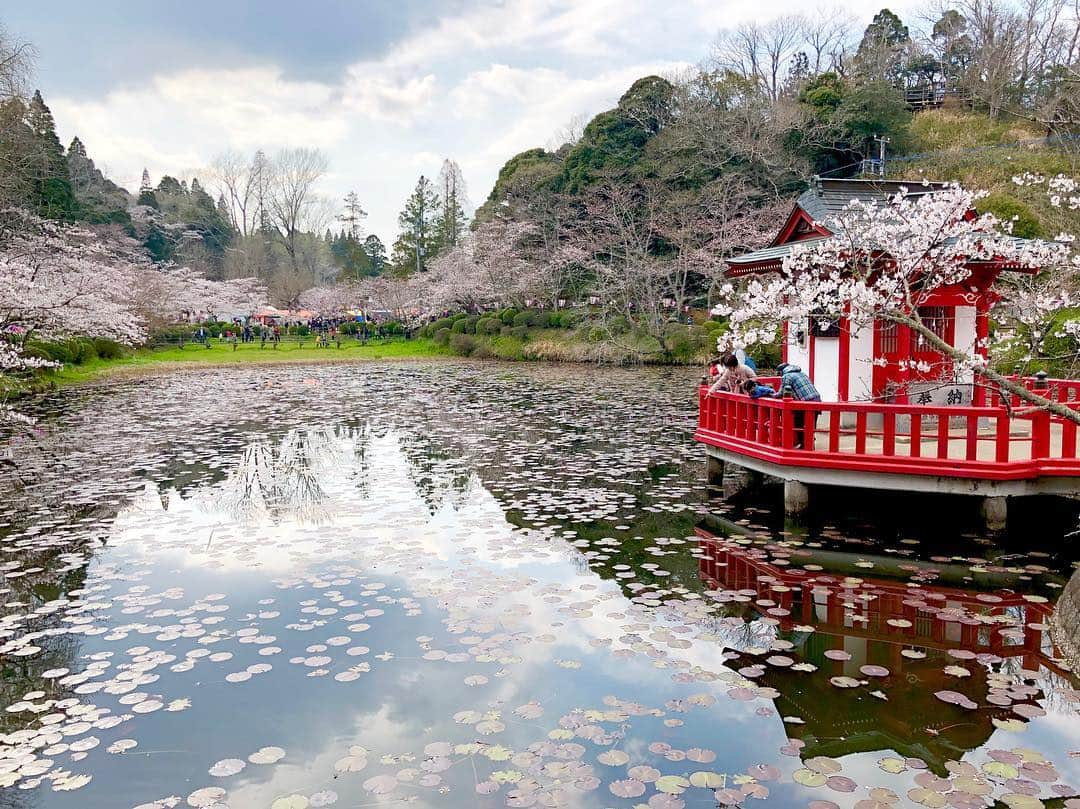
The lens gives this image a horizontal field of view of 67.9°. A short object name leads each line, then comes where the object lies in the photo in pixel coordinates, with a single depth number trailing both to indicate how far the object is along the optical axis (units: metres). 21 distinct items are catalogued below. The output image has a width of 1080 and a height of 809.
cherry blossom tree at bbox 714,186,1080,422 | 6.79
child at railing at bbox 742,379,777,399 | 10.60
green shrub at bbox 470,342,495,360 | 39.78
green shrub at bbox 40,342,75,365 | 28.17
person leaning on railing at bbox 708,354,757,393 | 10.90
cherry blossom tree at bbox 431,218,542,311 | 40.88
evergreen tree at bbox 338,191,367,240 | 75.94
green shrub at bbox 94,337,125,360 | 34.00
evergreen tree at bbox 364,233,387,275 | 74.94
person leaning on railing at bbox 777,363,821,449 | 10.04
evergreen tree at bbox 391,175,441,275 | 58.38
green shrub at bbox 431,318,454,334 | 46.00
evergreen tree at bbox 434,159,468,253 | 57.66
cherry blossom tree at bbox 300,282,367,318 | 58.19
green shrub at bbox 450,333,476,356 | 41.06
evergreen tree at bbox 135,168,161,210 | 63.97
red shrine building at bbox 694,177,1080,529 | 8.14
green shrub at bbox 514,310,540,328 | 39.03
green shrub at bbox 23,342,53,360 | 25.64
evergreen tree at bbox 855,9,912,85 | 42.50
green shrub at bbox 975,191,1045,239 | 24.34
